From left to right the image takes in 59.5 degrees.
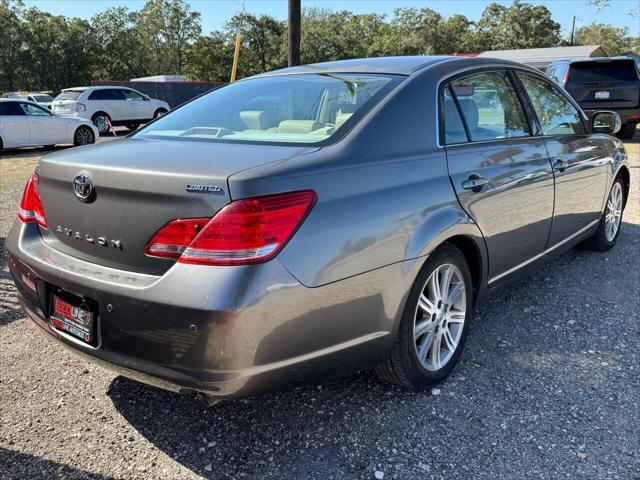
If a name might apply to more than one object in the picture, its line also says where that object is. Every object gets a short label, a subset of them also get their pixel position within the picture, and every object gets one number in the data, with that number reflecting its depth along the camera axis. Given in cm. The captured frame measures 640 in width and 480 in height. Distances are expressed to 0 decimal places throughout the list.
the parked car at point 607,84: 1243
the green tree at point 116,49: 5738
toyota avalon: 197
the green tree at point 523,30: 6175
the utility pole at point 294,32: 990
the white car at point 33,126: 1373
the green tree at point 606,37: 7369
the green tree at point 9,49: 5153
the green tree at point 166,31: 6091
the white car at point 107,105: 1936
